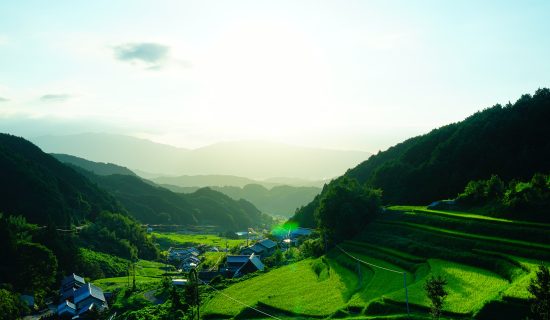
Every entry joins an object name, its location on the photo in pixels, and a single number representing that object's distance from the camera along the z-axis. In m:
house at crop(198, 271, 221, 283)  68.69
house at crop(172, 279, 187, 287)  64.77
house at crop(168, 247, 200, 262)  110.88
